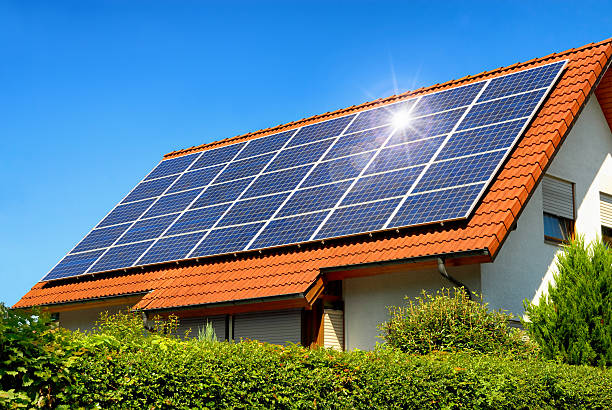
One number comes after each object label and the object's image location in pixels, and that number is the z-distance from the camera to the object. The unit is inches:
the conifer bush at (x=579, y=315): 555.2
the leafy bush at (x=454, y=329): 522.3
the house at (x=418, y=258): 580.4
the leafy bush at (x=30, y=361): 268.5
